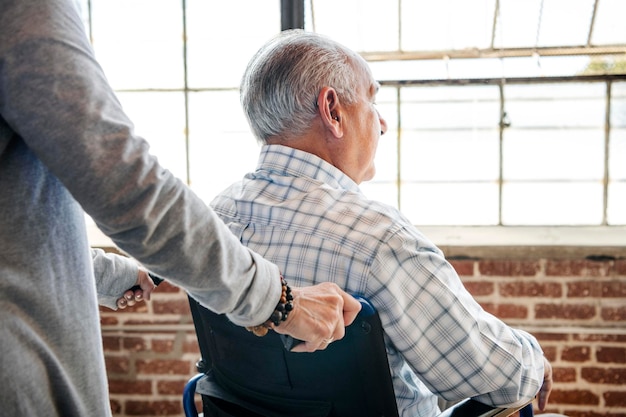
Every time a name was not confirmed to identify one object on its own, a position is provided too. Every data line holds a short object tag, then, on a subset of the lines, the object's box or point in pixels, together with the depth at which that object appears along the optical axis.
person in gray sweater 0.75
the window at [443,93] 3.13
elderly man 1.29
